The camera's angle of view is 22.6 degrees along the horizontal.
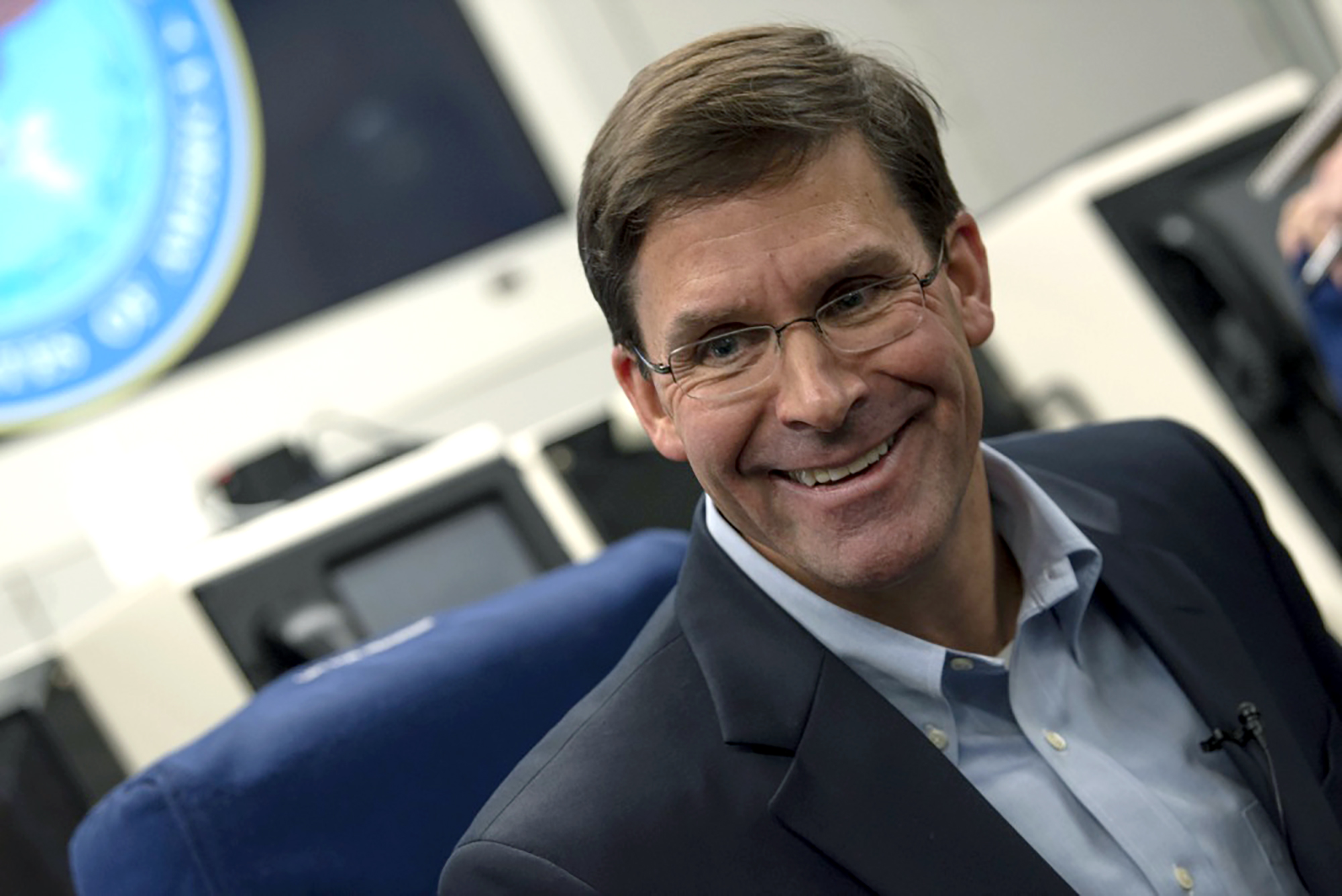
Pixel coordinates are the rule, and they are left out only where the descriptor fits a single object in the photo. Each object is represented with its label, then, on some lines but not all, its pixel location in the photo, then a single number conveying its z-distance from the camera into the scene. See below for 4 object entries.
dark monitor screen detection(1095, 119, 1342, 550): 2.10
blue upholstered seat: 1.41
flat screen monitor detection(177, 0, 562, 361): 3.33
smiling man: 1.37
